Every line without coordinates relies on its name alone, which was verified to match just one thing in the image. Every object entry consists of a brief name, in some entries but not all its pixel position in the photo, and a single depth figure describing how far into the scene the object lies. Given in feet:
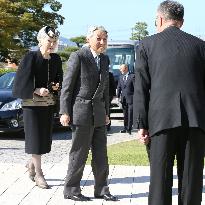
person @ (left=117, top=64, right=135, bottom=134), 47.51
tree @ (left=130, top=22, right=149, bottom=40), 303.07
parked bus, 67.56
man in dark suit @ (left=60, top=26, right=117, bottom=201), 20.21
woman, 22.09
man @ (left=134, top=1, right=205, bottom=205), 14.43
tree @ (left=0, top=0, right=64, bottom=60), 146.41
